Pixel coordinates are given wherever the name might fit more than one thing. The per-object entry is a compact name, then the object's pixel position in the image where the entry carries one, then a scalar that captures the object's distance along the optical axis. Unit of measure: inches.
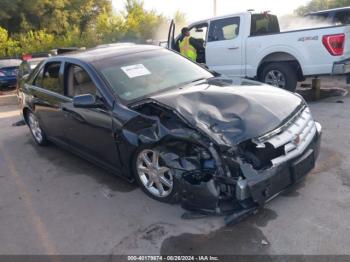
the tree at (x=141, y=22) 916.9
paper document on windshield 169.5
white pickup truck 263.6
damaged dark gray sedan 122.9
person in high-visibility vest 335.6
